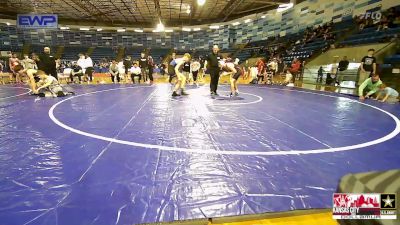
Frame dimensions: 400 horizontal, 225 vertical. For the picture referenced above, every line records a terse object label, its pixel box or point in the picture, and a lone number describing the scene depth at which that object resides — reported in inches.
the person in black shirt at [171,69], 545.1
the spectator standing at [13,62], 569.3
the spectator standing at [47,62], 376.2
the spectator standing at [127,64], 637.7
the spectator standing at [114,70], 618.5
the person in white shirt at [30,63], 480.0
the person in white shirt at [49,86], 337.9
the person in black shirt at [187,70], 549.0
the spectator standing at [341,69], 530.1
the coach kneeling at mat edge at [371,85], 328.2
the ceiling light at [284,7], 939.3
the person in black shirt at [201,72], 789.1
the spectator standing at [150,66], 621.9
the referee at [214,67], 366.0
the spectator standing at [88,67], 590.2
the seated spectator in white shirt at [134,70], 604.7
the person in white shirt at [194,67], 628.4
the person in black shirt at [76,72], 607.2
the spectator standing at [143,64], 629.7
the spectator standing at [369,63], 388.2
